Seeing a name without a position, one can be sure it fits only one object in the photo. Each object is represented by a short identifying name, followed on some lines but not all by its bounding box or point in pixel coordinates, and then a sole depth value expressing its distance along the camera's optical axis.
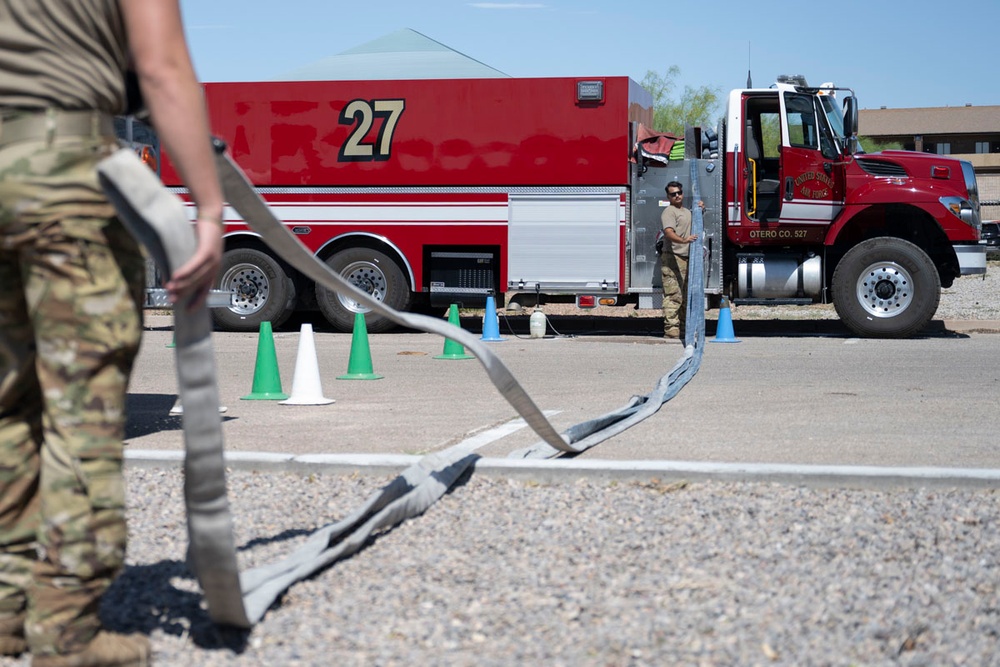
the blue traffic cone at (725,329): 14.74
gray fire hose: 2.61
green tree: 58.00
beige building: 73.62
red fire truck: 14.97
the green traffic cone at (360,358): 10.51
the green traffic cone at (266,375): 9.09
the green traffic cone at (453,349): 12.61
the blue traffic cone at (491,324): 14.91
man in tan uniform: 14.77
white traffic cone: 8.60
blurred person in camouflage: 2.65
